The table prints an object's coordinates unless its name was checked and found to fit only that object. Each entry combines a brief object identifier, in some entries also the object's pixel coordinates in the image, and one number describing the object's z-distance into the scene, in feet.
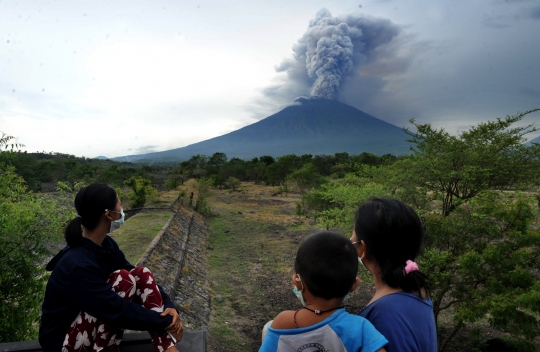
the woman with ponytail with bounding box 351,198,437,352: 3.94
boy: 3.90
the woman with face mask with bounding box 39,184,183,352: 6.20
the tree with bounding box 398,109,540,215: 21.45
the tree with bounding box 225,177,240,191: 119.24
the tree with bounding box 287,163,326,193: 80.12
